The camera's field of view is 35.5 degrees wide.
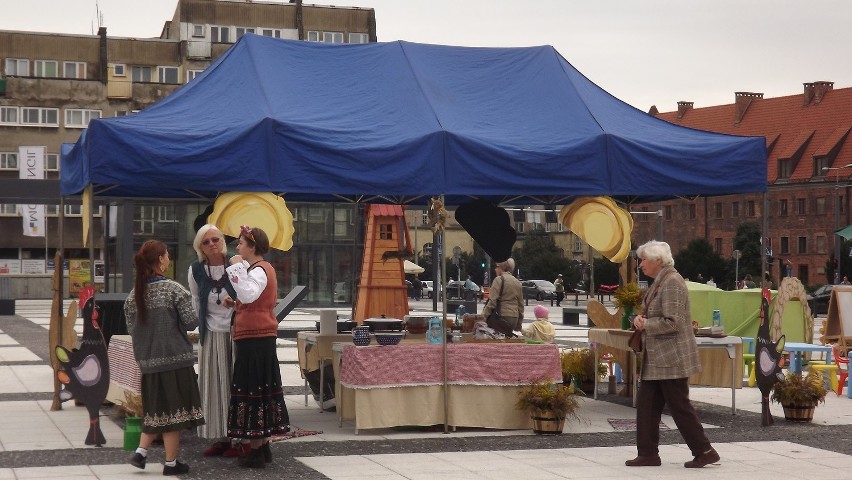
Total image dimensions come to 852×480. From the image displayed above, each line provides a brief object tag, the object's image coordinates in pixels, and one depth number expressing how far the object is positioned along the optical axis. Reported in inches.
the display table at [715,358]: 558.6
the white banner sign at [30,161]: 2380.7
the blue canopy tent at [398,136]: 478.0
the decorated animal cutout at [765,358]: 525.0
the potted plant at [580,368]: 630.5
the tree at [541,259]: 3497.5
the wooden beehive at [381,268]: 925.2
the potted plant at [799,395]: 530.3
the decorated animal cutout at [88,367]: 458.3
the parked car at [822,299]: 2014.0
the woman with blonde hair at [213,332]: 406.0
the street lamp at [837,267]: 2585.6
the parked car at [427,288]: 3213.6
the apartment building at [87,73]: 2896.2
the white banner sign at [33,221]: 2566.4
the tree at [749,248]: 3425.2
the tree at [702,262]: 3410.4
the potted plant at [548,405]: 484.1
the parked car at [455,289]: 2563.0
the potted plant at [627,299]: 563.2
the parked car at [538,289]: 2967.5
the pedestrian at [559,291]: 2561.5
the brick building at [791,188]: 3703.2
